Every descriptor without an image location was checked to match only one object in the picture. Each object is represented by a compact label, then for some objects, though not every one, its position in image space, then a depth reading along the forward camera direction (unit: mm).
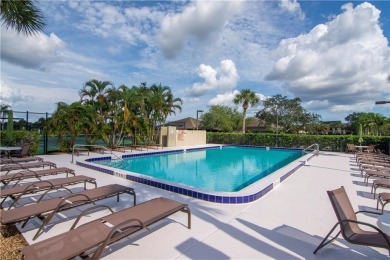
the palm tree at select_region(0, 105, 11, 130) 12781
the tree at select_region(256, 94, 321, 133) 40875
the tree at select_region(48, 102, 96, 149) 13258
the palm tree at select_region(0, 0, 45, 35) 4734
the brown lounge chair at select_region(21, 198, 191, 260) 2381
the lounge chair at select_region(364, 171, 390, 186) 6929
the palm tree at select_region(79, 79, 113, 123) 15883
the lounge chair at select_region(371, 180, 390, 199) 5836
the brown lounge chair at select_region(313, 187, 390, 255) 2838
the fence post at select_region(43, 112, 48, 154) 13821
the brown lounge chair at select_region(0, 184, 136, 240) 3338
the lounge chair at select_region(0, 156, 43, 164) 8383
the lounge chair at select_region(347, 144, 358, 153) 16578
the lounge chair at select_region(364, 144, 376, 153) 16141
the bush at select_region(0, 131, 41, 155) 12312
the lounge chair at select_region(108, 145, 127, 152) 16112
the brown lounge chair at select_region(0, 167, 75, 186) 5834
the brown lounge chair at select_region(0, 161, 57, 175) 7130
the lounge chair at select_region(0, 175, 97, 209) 4496
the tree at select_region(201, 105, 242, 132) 39594
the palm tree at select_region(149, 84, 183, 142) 20484
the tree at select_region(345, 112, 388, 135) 35044
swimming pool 5435
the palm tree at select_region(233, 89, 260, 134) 30641
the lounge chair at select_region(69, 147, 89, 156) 13398
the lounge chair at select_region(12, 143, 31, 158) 11156
